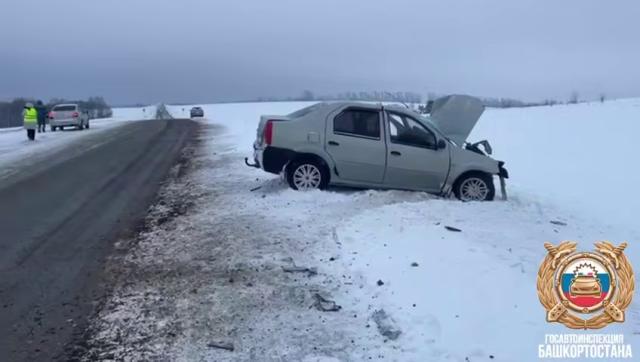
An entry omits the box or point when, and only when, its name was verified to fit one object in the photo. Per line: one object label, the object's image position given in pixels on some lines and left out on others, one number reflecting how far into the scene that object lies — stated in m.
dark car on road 64.12
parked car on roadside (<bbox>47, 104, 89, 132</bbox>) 32.09
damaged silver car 10.02
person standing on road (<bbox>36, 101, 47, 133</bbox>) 30.95
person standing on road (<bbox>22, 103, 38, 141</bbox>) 24.25
